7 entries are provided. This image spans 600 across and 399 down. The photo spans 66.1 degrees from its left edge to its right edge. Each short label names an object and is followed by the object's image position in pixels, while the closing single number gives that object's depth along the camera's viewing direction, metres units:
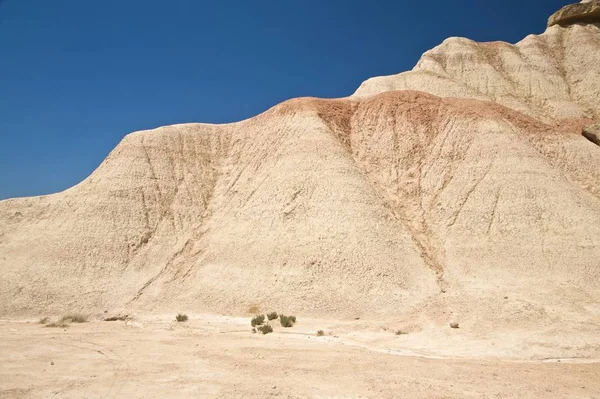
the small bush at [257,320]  19.72
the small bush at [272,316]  20.66
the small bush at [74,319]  22.06
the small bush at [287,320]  19.52
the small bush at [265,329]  18.11
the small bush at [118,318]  22.71
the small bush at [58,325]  20.43
